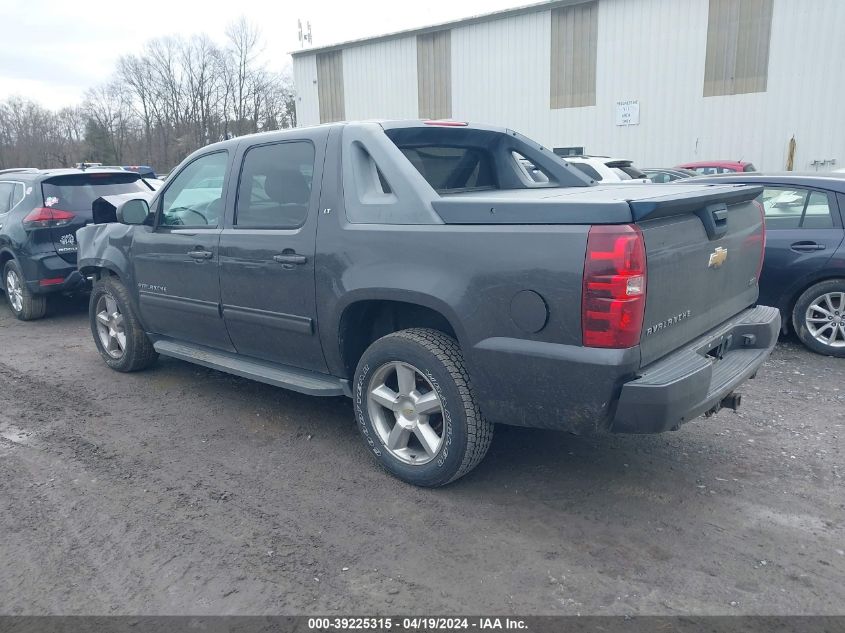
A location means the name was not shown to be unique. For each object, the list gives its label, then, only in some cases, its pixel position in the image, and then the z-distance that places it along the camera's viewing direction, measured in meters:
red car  16.17
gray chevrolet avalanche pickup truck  2.95
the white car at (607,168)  11.83
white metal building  21.11
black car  7.84
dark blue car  5.90
